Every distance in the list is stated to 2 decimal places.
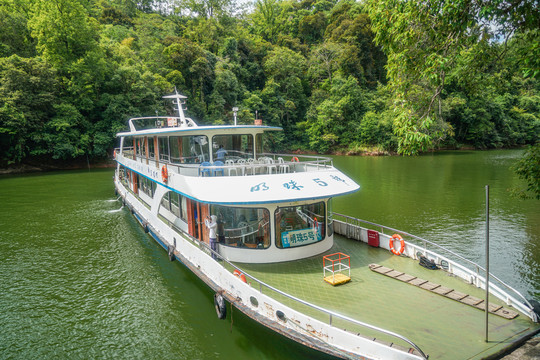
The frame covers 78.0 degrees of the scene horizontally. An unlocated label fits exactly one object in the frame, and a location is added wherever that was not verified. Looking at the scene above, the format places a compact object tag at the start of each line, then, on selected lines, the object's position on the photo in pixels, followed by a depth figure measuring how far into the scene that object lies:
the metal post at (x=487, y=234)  5.55
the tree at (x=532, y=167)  7.03
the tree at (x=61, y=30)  39.19
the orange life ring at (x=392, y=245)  9.66
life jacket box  10.48
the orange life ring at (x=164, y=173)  12.06
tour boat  6.19
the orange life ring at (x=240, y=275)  7.95
